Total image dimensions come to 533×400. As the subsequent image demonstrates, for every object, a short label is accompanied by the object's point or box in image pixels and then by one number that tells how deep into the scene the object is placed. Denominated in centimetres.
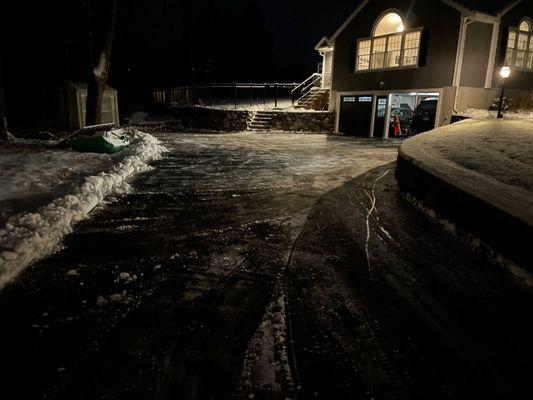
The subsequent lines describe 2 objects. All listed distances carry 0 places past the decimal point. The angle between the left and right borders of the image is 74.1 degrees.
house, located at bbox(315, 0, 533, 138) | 1545
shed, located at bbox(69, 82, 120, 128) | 1811
